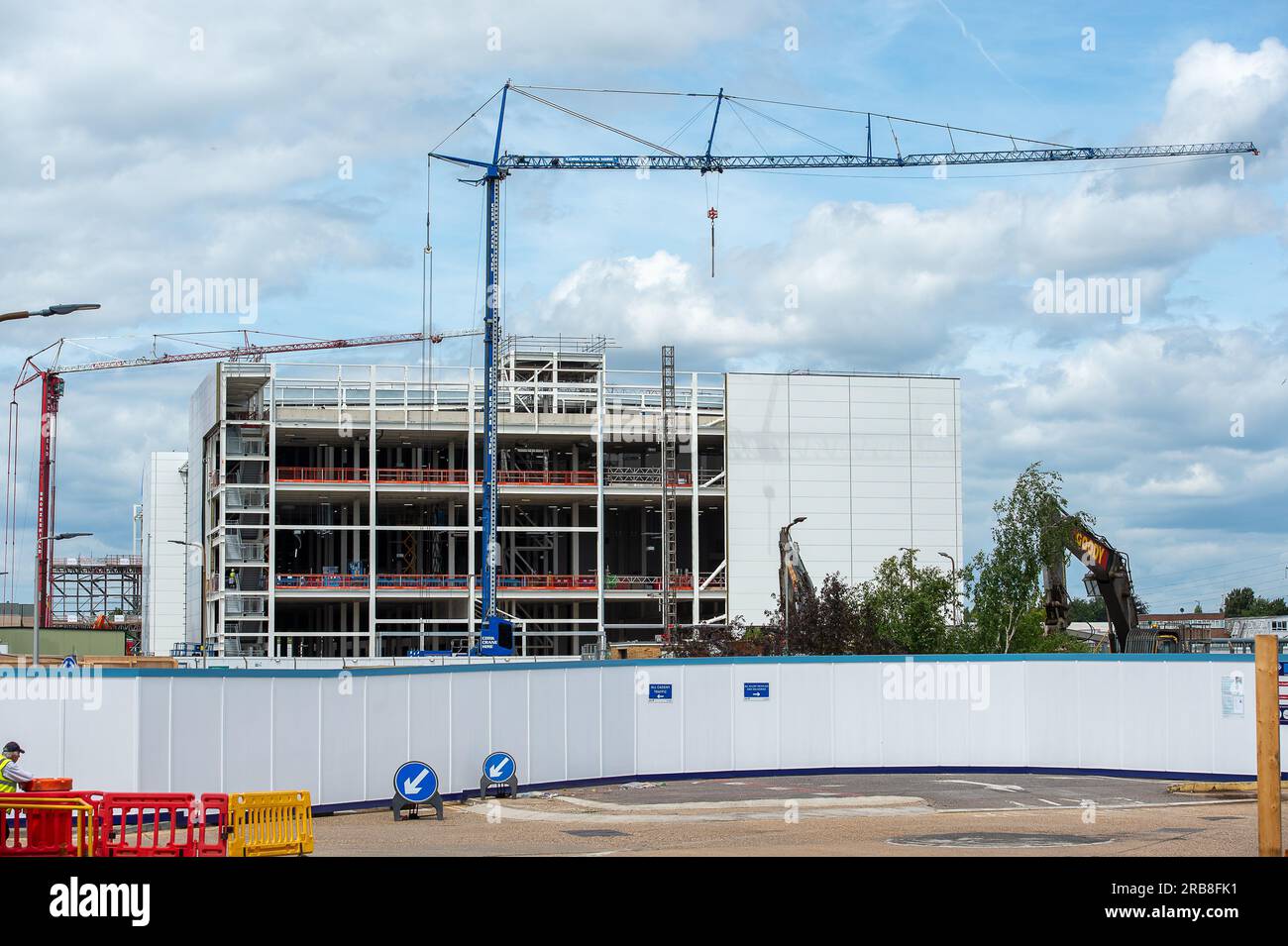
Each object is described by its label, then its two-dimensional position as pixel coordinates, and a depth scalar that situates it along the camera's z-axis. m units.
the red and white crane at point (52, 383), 128.38
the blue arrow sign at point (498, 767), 27.22
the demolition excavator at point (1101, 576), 50.97
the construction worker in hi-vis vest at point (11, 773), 19.03
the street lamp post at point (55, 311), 25.50
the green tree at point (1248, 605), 169.62
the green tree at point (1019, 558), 50.59
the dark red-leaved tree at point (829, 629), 50.53
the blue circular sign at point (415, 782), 24.70
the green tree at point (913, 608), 54.00
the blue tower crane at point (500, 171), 82.21
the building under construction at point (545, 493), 87.31
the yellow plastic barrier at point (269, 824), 18.48
